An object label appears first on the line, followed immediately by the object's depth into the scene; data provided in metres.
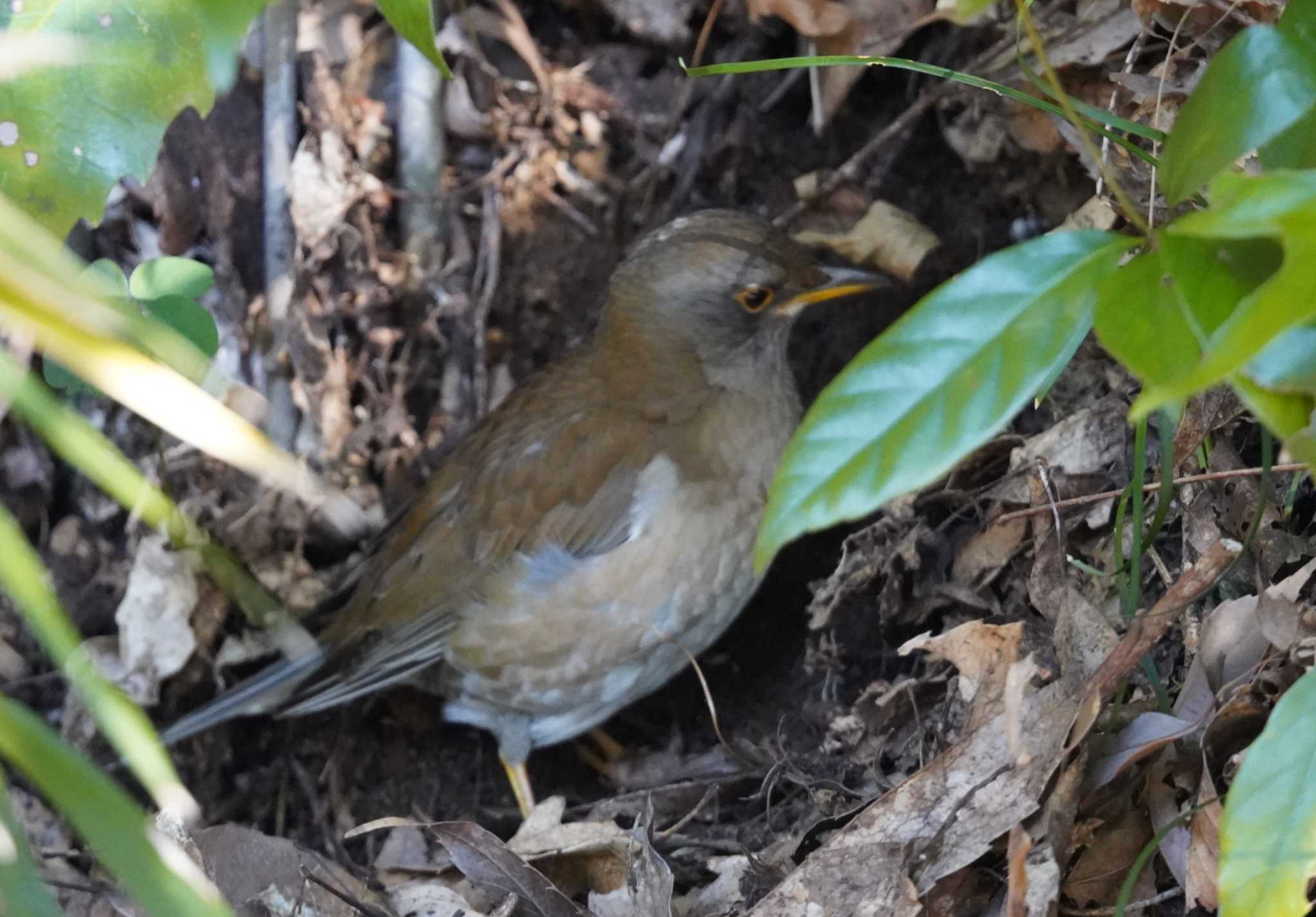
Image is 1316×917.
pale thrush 7.89
